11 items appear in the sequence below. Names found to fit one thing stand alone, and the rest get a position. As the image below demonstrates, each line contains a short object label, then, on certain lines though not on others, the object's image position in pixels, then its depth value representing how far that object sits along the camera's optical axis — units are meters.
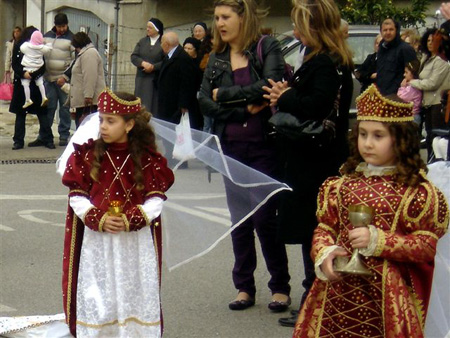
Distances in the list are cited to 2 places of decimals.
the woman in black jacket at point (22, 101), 14.27
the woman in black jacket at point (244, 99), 6.03
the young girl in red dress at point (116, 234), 5.09
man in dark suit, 11.97
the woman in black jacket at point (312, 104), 5.48
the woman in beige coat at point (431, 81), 11.80
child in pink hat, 14.18
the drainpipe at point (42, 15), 24.98
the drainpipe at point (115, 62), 18.84
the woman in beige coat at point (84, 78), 13.16
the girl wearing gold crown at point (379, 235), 3.97
